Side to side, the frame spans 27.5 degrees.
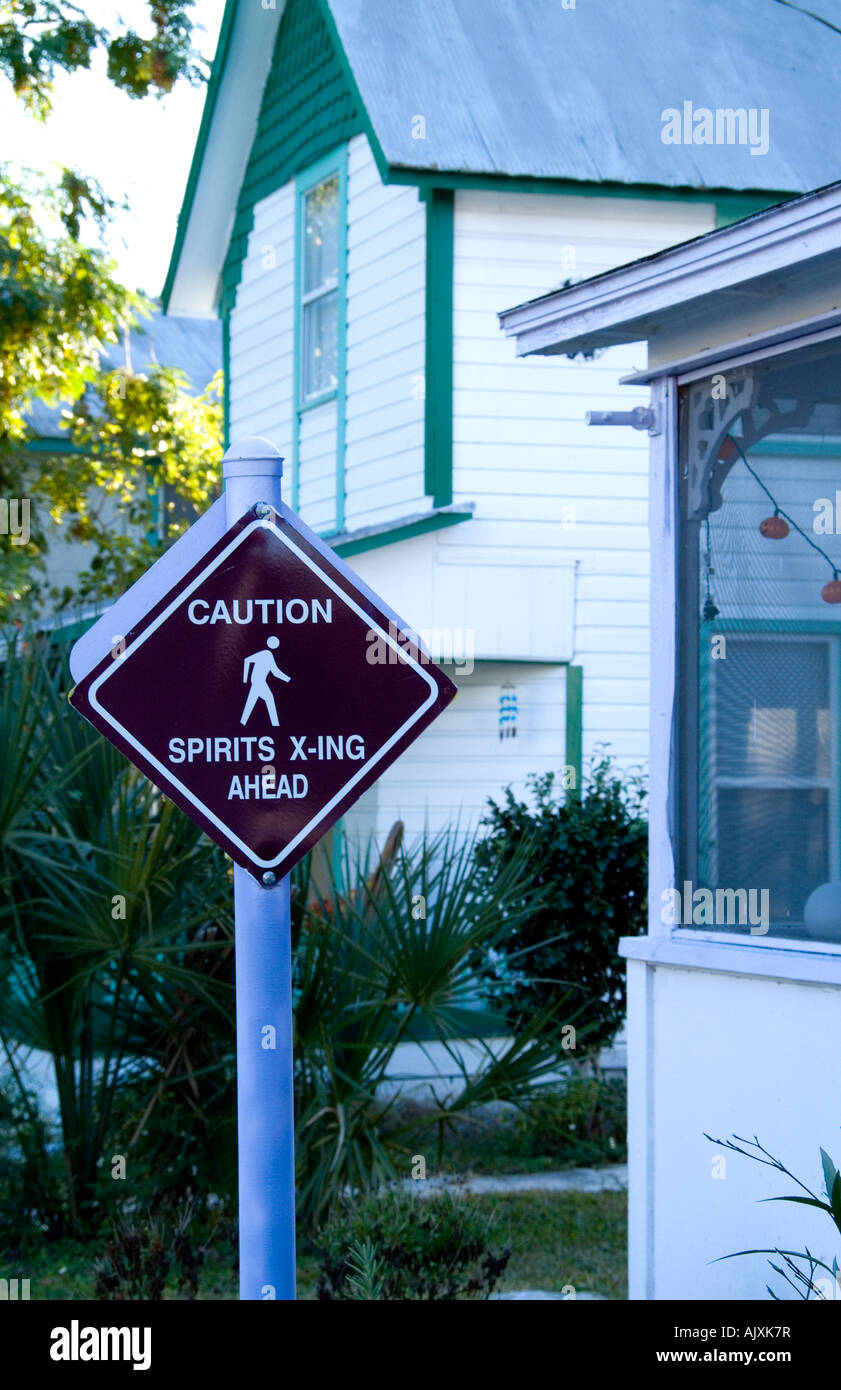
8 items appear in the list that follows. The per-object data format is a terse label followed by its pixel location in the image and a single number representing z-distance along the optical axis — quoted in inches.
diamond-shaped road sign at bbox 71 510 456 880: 110.5
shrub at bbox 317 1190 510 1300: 210.4
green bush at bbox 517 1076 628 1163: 339.9
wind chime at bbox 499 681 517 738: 435.2
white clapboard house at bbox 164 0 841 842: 420.2
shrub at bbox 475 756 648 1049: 352.2
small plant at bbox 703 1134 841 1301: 180.9
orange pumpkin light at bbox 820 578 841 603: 203.8
